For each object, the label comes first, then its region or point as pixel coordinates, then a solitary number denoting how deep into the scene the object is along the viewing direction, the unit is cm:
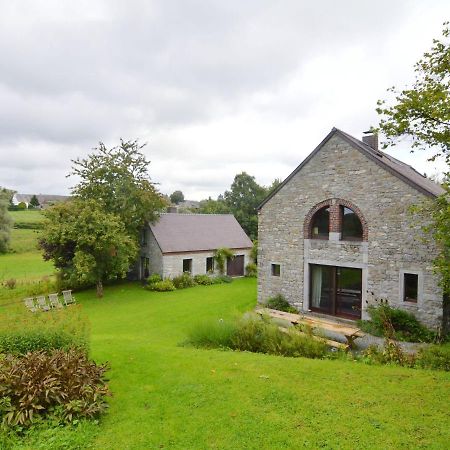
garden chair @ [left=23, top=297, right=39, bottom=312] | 1717
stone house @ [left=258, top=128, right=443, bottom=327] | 1225
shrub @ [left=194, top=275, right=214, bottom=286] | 2423
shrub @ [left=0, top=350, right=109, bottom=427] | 561
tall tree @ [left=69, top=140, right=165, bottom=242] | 2270
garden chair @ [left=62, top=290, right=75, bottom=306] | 1894
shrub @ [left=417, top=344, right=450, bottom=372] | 842
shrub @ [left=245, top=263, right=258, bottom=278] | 2788
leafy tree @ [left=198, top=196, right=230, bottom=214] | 4194
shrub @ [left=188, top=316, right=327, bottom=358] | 973
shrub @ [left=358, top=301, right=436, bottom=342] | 1164
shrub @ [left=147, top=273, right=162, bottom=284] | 2245
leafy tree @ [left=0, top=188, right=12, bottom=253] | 3938
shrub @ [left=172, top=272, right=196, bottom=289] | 2280
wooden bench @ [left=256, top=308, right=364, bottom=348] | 1075
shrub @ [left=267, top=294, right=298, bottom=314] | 1524
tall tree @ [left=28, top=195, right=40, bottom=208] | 8941
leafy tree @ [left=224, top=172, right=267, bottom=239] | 4069
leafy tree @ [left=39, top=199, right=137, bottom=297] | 1931
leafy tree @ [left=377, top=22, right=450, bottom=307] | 621
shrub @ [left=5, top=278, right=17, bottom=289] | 2291
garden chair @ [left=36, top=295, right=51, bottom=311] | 1759
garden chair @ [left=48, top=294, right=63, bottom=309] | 1802
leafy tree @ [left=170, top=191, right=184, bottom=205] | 9875
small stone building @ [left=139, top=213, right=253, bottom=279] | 2348
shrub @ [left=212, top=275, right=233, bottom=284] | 2491
